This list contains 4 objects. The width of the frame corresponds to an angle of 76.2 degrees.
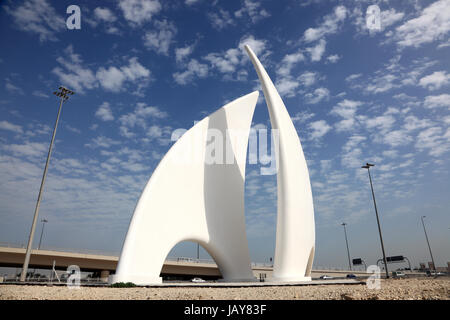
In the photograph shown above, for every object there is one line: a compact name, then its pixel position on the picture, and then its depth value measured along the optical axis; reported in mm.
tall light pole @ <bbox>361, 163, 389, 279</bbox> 28666
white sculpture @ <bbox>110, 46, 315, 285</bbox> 16031
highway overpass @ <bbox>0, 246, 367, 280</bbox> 27719
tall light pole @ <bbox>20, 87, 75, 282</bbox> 18109
